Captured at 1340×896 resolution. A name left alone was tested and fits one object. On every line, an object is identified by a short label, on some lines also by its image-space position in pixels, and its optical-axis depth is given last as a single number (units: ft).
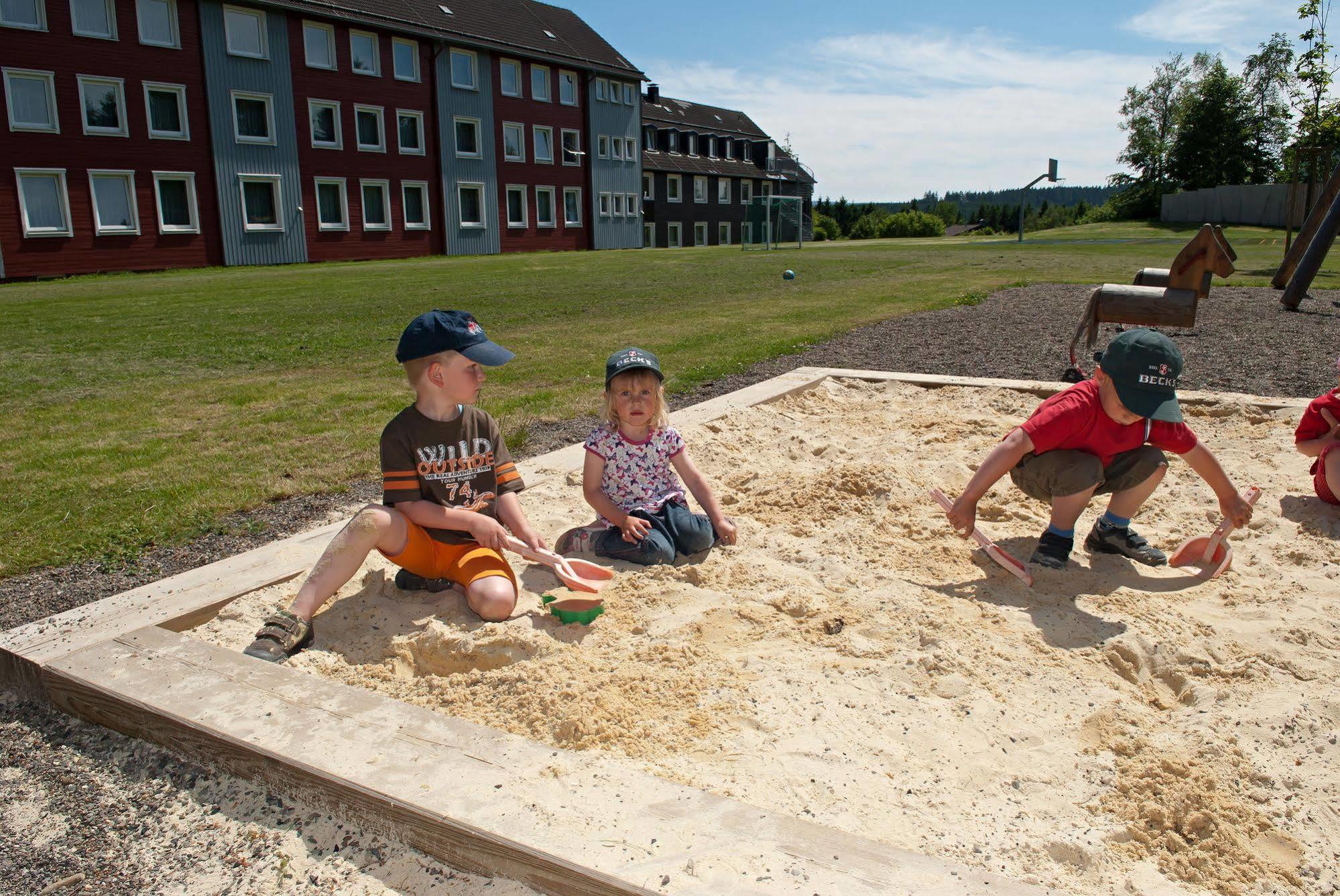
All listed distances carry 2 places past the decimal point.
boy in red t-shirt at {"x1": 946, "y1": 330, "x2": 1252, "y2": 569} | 10.44
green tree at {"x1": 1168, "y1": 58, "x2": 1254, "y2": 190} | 163.22
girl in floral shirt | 11.62
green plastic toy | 9.54
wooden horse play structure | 20.24
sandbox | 5.93
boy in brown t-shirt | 9.73
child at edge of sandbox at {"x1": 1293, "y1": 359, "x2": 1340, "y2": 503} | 12.78
